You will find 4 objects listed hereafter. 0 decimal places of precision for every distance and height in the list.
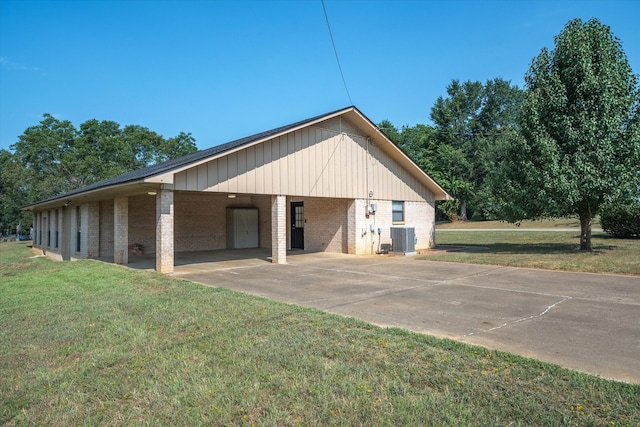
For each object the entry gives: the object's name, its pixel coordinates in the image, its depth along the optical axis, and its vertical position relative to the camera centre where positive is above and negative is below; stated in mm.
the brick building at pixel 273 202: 11758 +724
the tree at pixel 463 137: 47000 +10191
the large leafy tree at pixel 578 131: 12789 +2782
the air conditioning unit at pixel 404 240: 16266 -961
